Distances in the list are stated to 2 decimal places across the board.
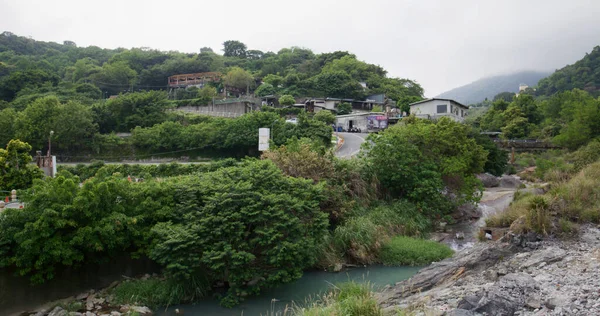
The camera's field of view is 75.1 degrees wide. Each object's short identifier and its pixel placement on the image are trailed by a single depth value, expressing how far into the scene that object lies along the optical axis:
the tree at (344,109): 58.66
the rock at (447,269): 11.67
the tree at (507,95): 92.52
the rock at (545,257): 12.09
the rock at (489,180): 32.69
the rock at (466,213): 23.52
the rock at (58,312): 11.31
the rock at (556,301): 7.88
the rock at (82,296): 12.62
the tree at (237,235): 12.14
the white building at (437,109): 48.97
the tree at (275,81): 70.00
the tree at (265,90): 65.06
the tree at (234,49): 104.94
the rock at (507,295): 7.99
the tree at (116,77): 67.75
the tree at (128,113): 42.03
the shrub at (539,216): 15.11
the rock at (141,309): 11.95
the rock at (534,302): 8.12
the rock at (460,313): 7.65
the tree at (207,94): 55.62
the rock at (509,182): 32.66
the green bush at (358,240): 16.23
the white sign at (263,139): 22.67
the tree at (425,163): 20.88
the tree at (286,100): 56.84
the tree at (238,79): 69.25
